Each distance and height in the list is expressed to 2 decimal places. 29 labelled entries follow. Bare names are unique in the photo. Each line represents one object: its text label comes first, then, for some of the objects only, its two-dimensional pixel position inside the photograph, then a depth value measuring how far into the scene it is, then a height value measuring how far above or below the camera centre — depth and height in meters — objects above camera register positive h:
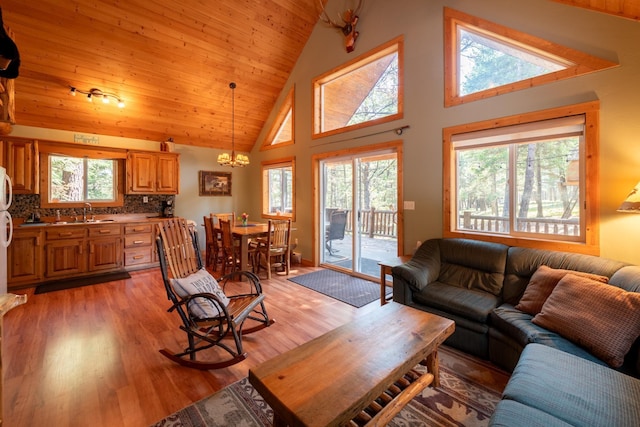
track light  4.40 +1.93
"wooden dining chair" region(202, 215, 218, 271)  5.02 -0.60
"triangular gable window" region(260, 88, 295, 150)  5.87 +1.90
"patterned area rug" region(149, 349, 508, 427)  1.70 -1.29
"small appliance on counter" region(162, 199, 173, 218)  5.88 +0.05
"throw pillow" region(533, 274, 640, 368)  1.66 -0.69
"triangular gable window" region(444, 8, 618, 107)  2.66 +1.65
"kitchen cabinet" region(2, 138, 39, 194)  4.18 +0.74
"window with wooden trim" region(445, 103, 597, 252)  2.66 +0.37
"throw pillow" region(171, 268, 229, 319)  2.28 -0.70
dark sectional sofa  1.28 -0.83
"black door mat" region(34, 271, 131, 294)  4.09 -1.12
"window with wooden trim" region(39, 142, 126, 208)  4.79 +0.66
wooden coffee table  1.22 -0.83
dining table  4.47 -0.40
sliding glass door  4.30 +0.02
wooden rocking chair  2.20 -0.77
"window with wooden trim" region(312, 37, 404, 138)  4.15 +2.04
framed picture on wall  6.56 +0.69
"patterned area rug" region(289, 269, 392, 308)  3.71 -1.13
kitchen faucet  5.04 +0.02
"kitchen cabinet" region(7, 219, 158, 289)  4.07 -0.64
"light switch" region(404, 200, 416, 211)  3.83 +0.09
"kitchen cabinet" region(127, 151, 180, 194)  5.32 +0.78
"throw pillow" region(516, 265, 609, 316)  2.20 -0.62
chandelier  4.83 +0.91
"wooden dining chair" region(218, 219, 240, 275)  4.55 -0.59
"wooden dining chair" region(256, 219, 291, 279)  4.62 -0.56
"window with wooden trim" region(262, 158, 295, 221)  6.00 +0.53
